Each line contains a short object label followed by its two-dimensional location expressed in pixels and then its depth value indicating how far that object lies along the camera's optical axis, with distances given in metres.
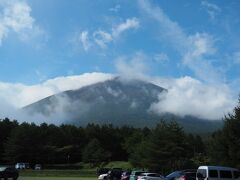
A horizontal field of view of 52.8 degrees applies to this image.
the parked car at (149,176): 21.19
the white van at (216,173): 15.10
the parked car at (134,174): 23.55
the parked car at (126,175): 27.19
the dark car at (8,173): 28.20
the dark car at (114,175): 31.89
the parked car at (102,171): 41.26
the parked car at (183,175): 17.66
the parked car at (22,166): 56.47
